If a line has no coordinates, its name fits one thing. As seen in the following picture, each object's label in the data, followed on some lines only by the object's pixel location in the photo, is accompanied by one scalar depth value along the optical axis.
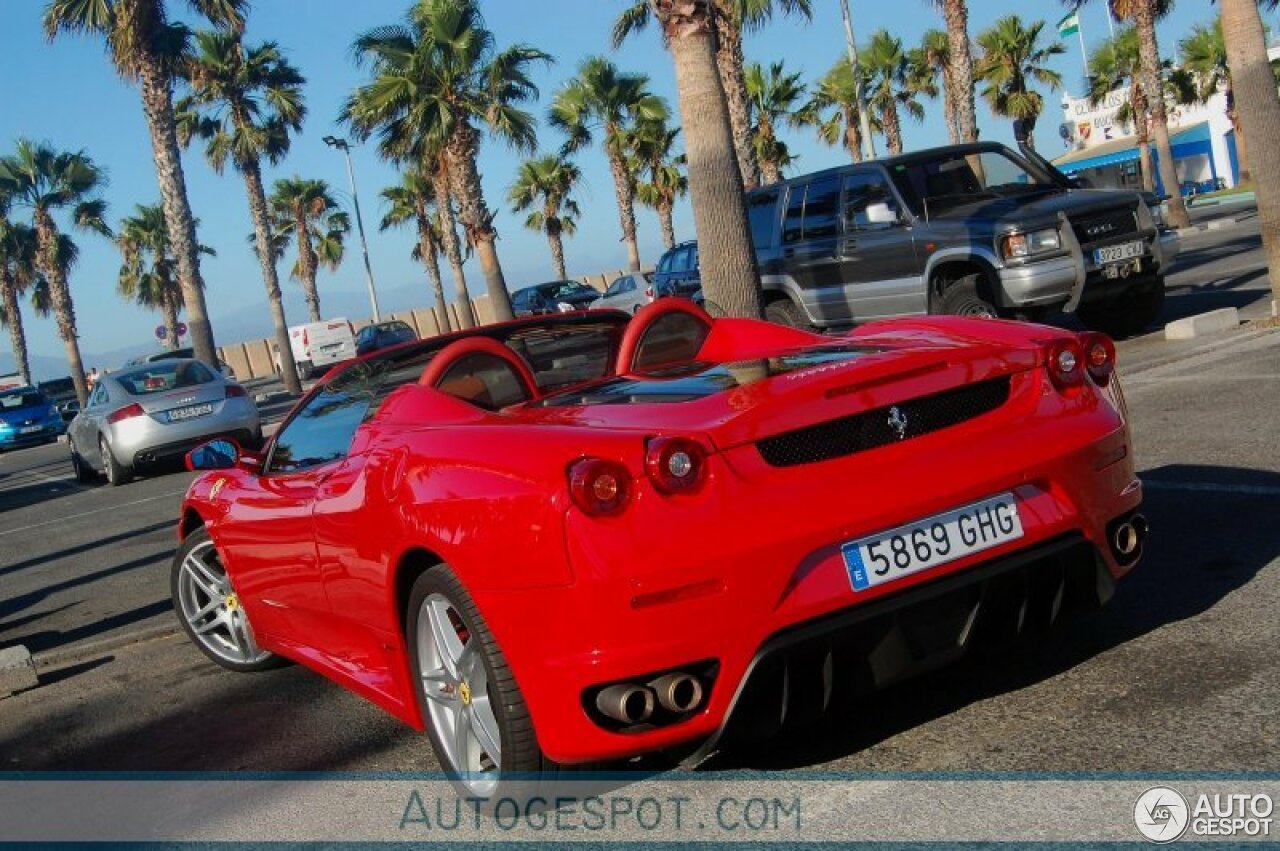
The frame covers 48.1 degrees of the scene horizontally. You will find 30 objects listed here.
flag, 73.13
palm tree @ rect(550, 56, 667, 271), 47.03
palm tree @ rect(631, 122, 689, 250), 49.41
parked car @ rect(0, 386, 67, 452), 36.62
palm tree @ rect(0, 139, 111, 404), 51.72
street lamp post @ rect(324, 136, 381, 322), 58.06
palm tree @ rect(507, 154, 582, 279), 58.34
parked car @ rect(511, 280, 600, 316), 40.75
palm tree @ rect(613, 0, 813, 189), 24.97
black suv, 12.67
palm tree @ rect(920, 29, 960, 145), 48.72
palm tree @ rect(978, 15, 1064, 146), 42.91
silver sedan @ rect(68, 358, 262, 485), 16.86
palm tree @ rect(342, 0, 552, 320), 30.83
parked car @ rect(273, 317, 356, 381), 53.88
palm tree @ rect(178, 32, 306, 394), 41.25
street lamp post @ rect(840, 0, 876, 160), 34.94
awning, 62.12
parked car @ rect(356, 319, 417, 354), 41.53
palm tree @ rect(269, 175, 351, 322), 63.81
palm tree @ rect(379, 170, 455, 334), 63.78
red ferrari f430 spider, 3.36
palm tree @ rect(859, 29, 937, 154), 48.78
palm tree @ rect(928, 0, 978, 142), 25.80
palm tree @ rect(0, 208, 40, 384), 57.59
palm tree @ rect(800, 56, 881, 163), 49.66
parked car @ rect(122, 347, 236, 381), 39.73
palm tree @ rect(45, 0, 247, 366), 28.14
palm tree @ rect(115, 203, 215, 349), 66.44
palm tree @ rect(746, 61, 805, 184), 42.91
